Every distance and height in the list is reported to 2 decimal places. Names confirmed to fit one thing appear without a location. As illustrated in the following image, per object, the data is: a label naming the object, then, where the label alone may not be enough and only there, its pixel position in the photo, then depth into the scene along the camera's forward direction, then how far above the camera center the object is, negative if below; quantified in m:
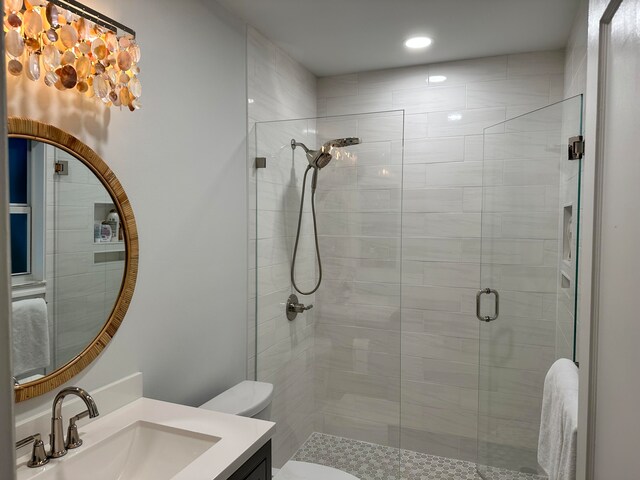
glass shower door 1.99 -0.21
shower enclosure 2.11 -0.30
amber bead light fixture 1.13 +0.50
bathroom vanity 1.29 -0.68
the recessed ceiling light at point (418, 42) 2.52 +1.08
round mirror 1.26 -0.09
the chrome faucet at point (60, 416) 1.23 -0.55
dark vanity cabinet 1.32 -0.75
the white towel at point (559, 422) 1.39 -0.69
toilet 1.98 -0.82
